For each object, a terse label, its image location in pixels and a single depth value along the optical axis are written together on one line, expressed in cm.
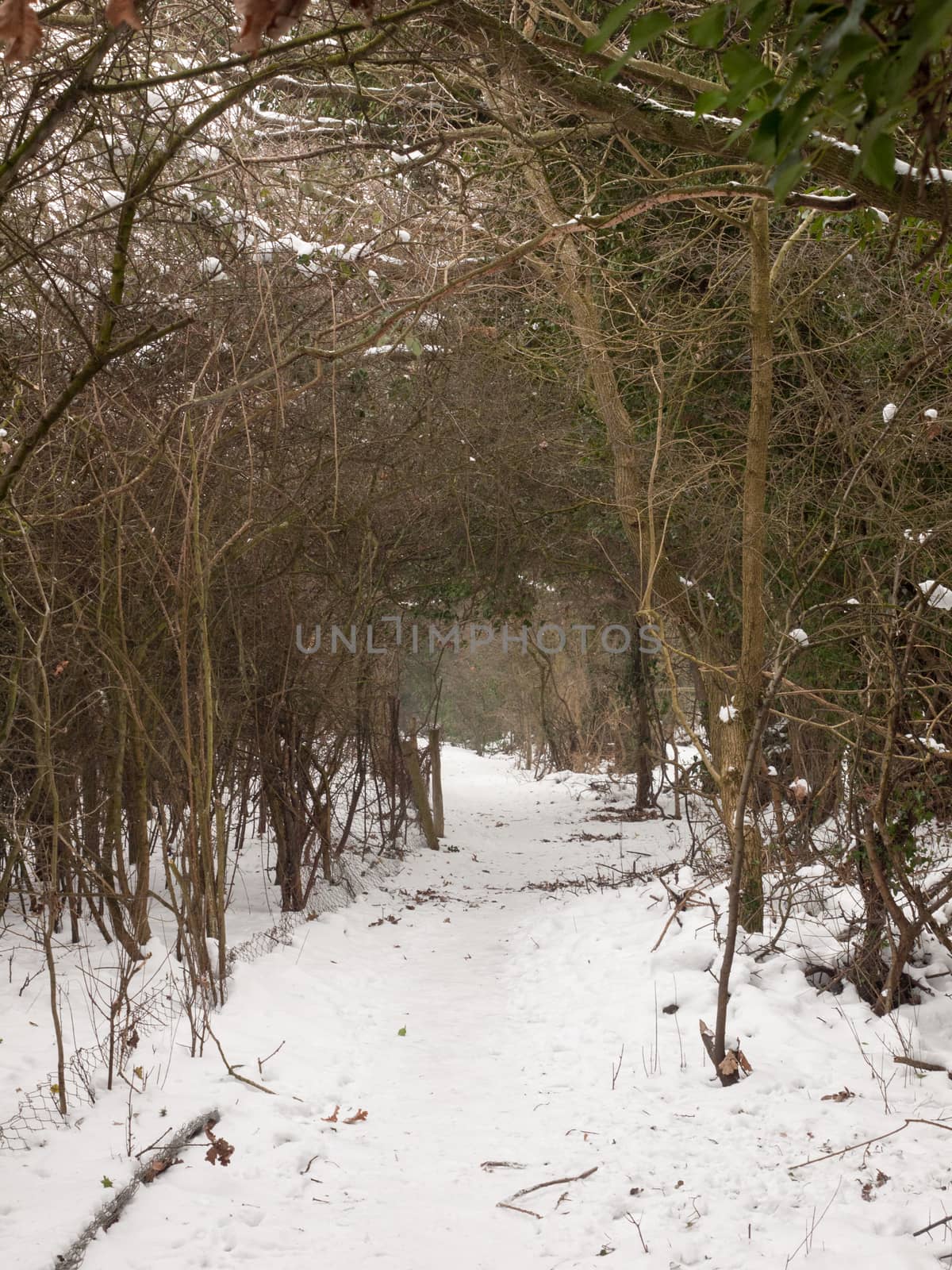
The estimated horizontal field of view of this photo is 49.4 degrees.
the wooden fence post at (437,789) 1152
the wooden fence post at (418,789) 1047
